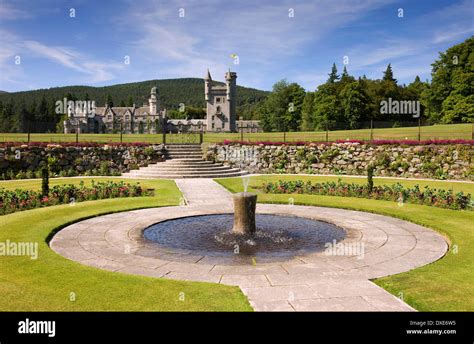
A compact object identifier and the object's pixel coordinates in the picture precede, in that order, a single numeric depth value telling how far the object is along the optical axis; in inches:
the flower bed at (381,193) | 568.7
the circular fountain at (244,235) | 365.7
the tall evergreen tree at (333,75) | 4158.7
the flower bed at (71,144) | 1073.2
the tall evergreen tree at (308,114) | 3412.9
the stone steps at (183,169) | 1027.9
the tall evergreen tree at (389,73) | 4042.8
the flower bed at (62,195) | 559.5
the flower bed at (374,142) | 1064.2
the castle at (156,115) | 4655.5
